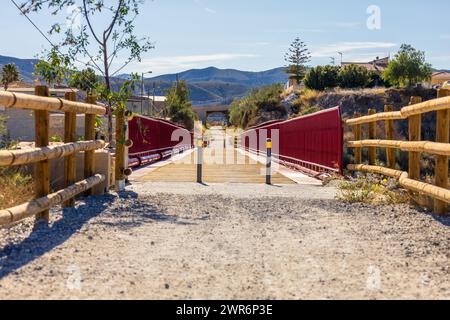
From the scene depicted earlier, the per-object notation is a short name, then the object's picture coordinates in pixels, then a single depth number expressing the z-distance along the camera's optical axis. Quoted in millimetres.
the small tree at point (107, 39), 12242
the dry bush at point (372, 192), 9320
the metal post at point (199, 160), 13602
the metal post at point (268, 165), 13391
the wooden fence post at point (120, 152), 10945
